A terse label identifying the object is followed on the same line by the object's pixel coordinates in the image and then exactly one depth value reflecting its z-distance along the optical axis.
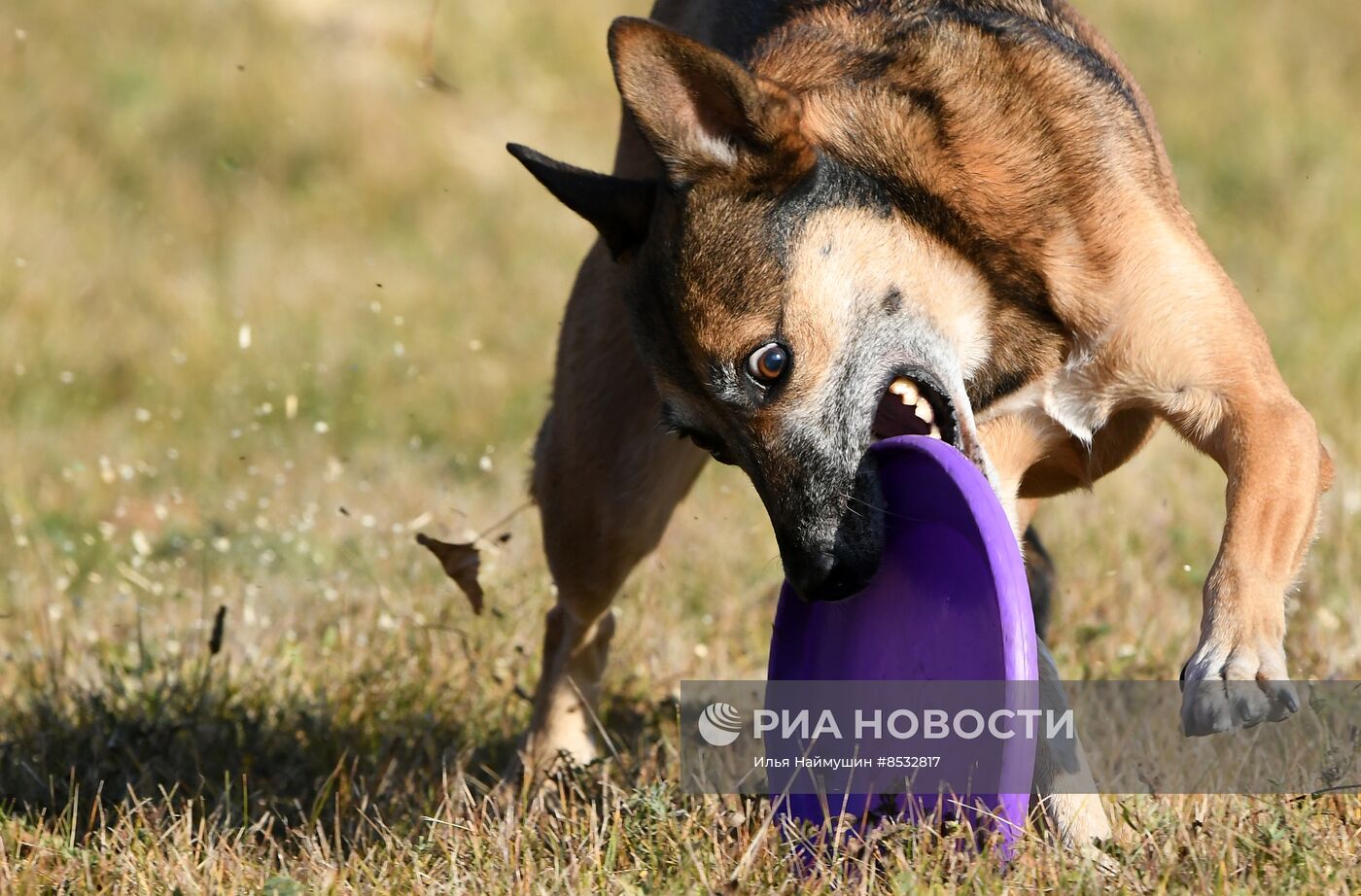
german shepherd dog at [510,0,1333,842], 7.94
